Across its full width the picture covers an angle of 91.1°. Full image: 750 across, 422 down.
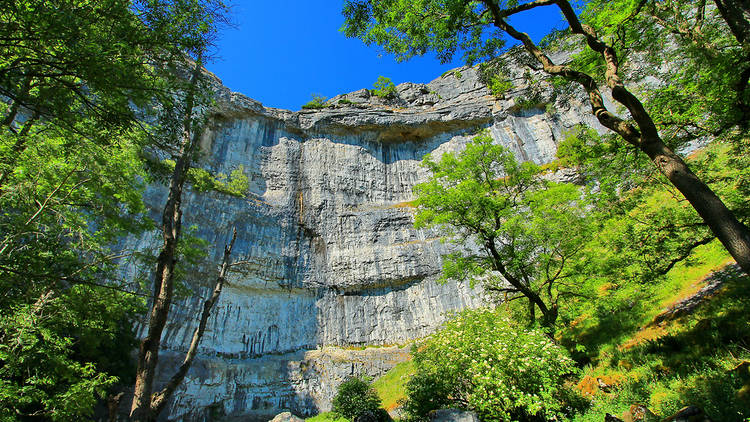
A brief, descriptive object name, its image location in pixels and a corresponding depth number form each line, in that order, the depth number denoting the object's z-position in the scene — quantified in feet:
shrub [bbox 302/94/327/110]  122.11
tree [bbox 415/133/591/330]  37.58
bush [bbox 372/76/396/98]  136.56
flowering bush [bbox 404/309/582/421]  26.73
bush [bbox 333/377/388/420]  42.55
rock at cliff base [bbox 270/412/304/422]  48.37
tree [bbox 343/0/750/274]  15.93
